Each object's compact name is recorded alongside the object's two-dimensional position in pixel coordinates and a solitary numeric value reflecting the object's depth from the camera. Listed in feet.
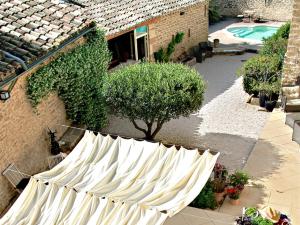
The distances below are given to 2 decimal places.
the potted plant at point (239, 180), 39.06
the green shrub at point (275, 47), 66.64
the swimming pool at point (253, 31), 110.52
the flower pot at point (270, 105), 58.76
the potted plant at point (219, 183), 38.68
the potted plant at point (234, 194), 38.14
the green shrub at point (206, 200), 37.47
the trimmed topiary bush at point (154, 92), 45.19
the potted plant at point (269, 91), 59.16
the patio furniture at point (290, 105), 56.13
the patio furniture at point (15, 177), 36.99
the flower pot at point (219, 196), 38.63
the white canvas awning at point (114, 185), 27.40
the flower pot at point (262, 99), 59.77
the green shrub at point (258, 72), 61.16
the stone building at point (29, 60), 35.91
